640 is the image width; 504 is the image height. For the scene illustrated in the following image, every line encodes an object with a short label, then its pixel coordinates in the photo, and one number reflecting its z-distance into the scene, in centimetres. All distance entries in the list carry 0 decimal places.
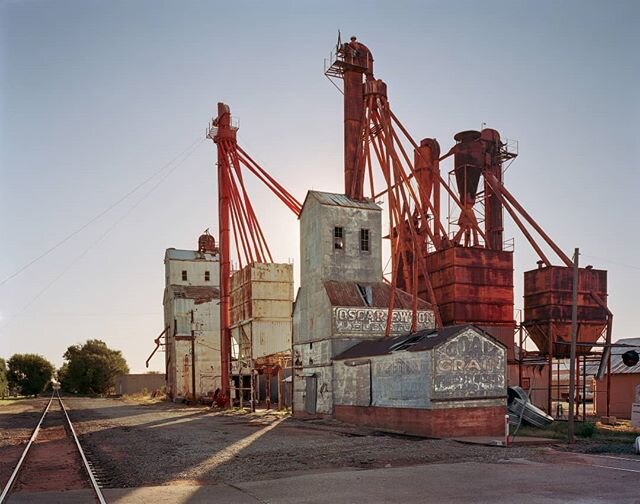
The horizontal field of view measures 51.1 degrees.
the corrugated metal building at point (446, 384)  2264
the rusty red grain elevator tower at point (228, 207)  4747
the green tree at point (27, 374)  11206
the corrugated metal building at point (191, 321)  6053
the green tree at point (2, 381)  8726
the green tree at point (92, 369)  10919
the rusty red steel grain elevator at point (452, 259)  3656
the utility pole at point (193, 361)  5284
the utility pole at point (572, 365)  2019
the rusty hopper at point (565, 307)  3631
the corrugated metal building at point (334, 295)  3147
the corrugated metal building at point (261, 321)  4600
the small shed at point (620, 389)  3716
